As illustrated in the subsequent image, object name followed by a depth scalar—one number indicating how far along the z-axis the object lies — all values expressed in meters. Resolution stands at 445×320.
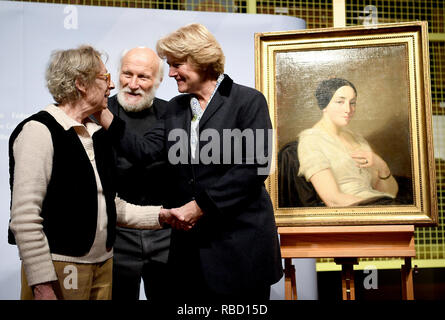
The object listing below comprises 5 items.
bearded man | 2.33
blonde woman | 1.96
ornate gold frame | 2.62
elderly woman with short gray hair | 1.54
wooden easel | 2.58
